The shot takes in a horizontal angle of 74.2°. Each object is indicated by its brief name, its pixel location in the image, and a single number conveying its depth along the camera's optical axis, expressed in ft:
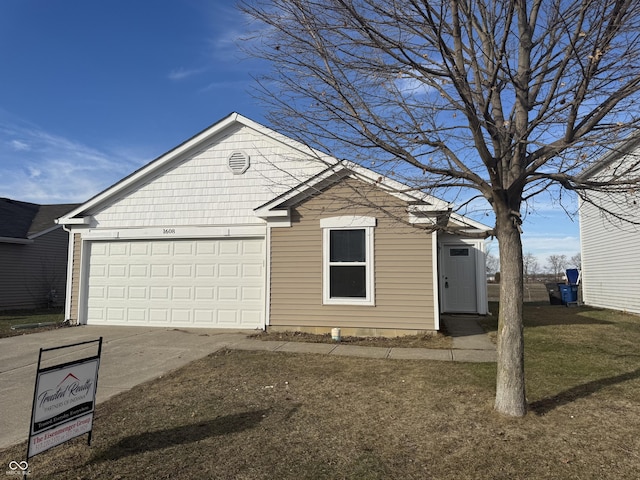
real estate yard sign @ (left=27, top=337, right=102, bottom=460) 11.77
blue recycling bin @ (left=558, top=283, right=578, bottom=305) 58.18
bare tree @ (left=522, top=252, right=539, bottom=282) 175.16
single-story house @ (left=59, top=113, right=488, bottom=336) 31.91
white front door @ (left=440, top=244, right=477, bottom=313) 46.24
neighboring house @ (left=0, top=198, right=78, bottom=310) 58.23
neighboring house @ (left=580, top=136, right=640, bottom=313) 45.39
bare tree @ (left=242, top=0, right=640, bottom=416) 14.18
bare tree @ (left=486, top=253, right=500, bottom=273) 170.50
